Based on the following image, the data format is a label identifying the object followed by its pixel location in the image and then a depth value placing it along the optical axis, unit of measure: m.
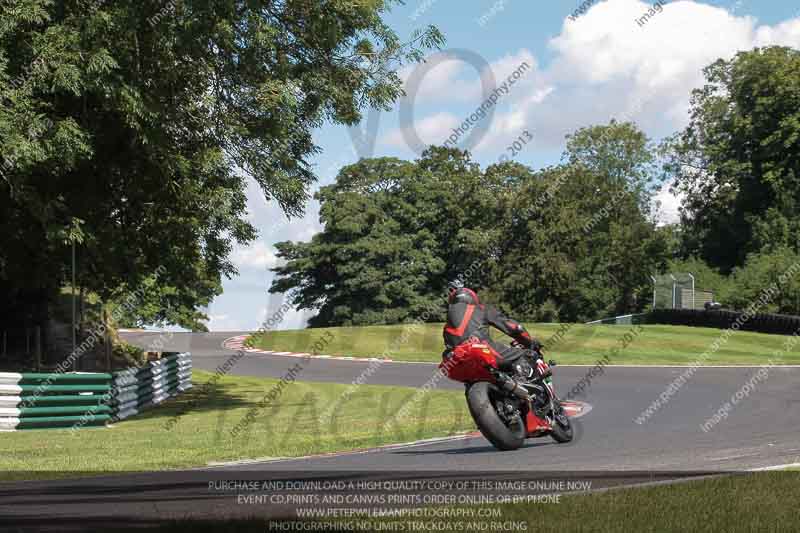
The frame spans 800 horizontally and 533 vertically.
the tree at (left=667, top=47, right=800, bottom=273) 60.88
